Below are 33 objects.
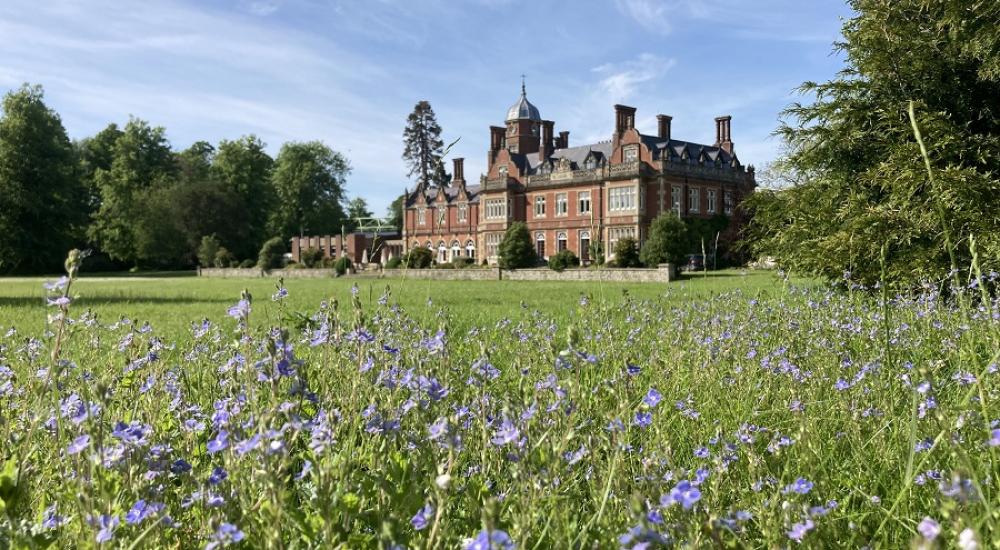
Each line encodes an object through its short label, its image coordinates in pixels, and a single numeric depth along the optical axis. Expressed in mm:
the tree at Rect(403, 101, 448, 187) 70688
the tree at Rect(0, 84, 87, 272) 43469
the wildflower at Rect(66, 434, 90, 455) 1461
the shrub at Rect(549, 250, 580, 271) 33406
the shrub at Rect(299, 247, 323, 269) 47000
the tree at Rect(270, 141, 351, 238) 65562
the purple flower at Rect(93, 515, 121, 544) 1277
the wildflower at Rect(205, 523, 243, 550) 1179
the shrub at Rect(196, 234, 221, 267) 51031
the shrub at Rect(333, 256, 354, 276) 38850
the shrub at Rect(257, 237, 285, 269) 46844
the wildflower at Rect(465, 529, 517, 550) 938
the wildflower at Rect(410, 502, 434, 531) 1252
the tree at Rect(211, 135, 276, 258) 62344
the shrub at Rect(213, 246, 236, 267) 49394
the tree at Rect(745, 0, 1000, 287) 9195
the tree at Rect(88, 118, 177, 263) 55406
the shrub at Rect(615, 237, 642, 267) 35656
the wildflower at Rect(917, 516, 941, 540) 950
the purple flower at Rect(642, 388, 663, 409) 1735
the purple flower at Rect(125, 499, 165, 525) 1316
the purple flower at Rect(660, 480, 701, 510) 1168
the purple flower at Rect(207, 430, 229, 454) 1493
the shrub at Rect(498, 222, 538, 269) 40625
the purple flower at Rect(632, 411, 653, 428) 1772
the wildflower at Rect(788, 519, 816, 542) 1271
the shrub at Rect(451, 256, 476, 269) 43400
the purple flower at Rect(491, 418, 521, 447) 1541
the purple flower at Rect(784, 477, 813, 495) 1468
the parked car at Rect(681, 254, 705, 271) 34500
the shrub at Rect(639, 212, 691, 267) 33031
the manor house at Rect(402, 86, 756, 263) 45094
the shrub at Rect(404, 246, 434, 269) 39844
